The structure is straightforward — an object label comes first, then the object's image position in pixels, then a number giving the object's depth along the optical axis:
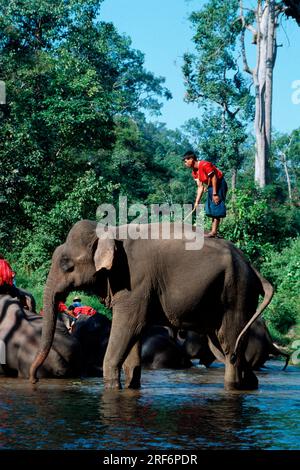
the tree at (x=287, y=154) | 54.78
